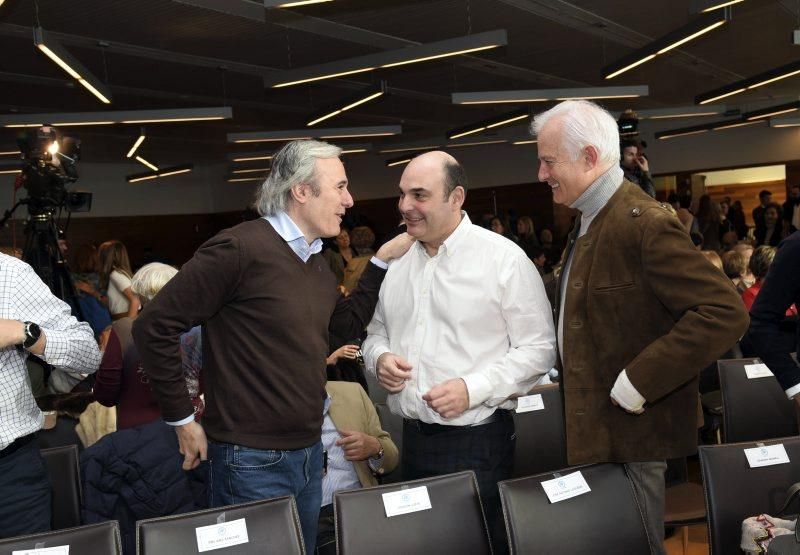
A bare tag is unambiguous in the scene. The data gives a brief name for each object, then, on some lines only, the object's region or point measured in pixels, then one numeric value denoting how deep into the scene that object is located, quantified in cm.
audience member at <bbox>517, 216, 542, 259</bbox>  1040
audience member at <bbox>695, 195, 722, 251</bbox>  1134
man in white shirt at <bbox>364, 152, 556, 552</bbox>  213
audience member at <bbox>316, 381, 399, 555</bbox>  259
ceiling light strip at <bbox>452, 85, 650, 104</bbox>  809
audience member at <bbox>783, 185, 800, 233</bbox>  1182
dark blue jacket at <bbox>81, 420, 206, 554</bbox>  266
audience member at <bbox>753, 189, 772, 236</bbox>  1198
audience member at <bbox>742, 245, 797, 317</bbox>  433
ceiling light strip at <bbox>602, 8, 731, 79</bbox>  579
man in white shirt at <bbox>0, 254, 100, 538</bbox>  196
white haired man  173
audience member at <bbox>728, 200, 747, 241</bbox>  1345
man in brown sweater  188
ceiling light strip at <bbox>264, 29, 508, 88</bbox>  604
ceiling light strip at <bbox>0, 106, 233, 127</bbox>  793
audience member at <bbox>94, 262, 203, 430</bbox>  284
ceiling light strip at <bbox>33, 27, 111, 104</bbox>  528
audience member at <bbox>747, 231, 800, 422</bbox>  224
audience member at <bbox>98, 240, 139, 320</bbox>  536
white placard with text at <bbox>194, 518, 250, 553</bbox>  180
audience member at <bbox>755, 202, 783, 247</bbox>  1075
